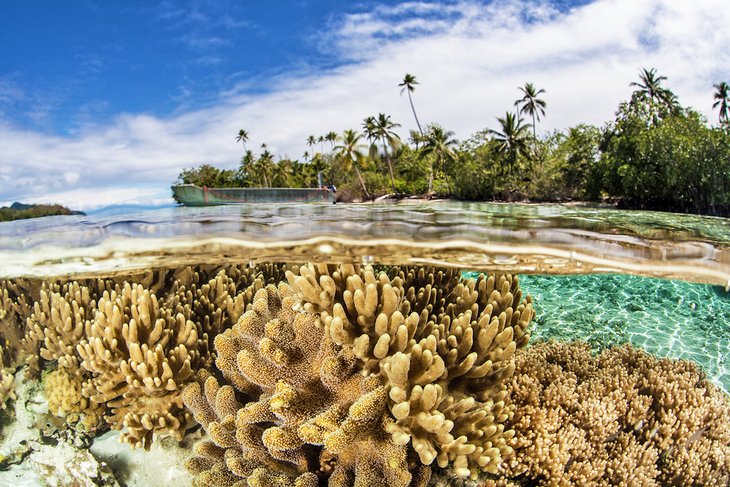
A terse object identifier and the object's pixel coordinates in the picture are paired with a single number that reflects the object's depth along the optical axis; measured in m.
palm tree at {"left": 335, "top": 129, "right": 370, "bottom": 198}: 57.46
